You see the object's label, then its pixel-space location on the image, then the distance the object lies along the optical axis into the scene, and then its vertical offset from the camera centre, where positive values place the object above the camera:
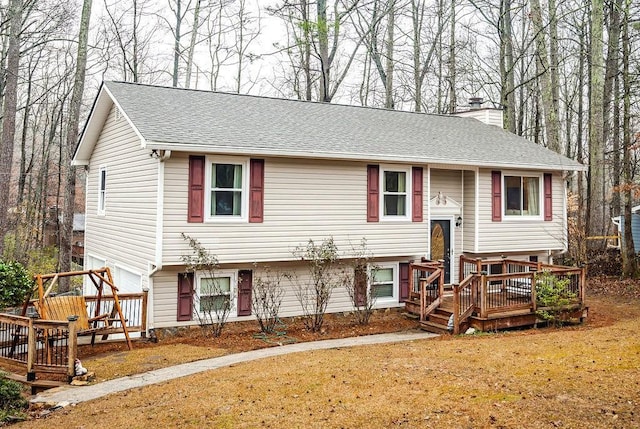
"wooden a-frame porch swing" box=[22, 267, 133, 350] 9.98 -1.65
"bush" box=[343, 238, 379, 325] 13.40 -1.31
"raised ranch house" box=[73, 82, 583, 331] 11.56 +0.86
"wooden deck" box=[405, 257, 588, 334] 12.20 -1.69
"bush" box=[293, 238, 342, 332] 12.68 -1.27
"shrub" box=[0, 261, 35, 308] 12.74 -1.45
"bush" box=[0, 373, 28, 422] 7.14 -2.48
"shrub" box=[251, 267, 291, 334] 12.46 -1.65
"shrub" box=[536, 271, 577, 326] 12.79 -1.58
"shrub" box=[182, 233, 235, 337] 11.44 -1.61
